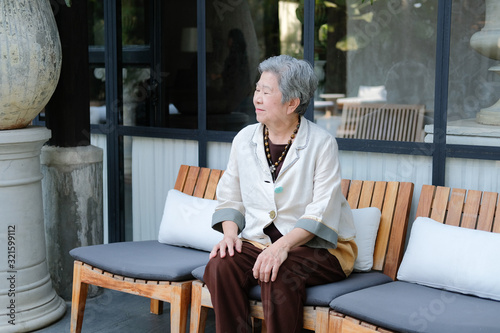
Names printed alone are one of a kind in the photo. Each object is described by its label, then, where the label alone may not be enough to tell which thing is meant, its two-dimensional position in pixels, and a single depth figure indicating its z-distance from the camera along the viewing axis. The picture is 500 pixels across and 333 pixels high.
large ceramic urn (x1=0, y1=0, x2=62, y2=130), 3.15
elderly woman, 2.55
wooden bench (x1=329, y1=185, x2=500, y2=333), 2.47
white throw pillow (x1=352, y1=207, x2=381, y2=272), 2.94
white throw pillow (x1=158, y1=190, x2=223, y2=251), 3.31
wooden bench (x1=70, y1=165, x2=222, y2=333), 2.91
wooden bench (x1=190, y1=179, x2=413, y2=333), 2.85
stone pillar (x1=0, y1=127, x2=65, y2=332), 3.32
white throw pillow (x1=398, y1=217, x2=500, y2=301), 2.57
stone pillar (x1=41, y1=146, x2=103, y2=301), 3.78
